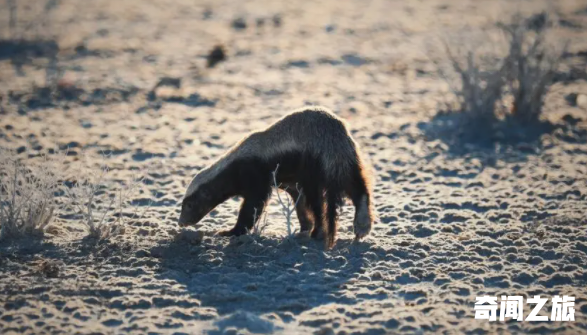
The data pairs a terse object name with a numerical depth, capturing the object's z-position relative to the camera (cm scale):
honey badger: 1328
